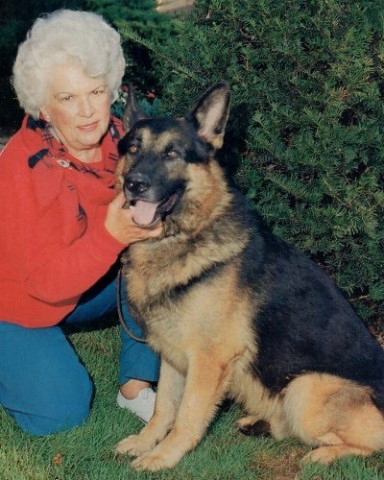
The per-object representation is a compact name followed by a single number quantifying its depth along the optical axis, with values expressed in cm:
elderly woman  353
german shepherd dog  341
